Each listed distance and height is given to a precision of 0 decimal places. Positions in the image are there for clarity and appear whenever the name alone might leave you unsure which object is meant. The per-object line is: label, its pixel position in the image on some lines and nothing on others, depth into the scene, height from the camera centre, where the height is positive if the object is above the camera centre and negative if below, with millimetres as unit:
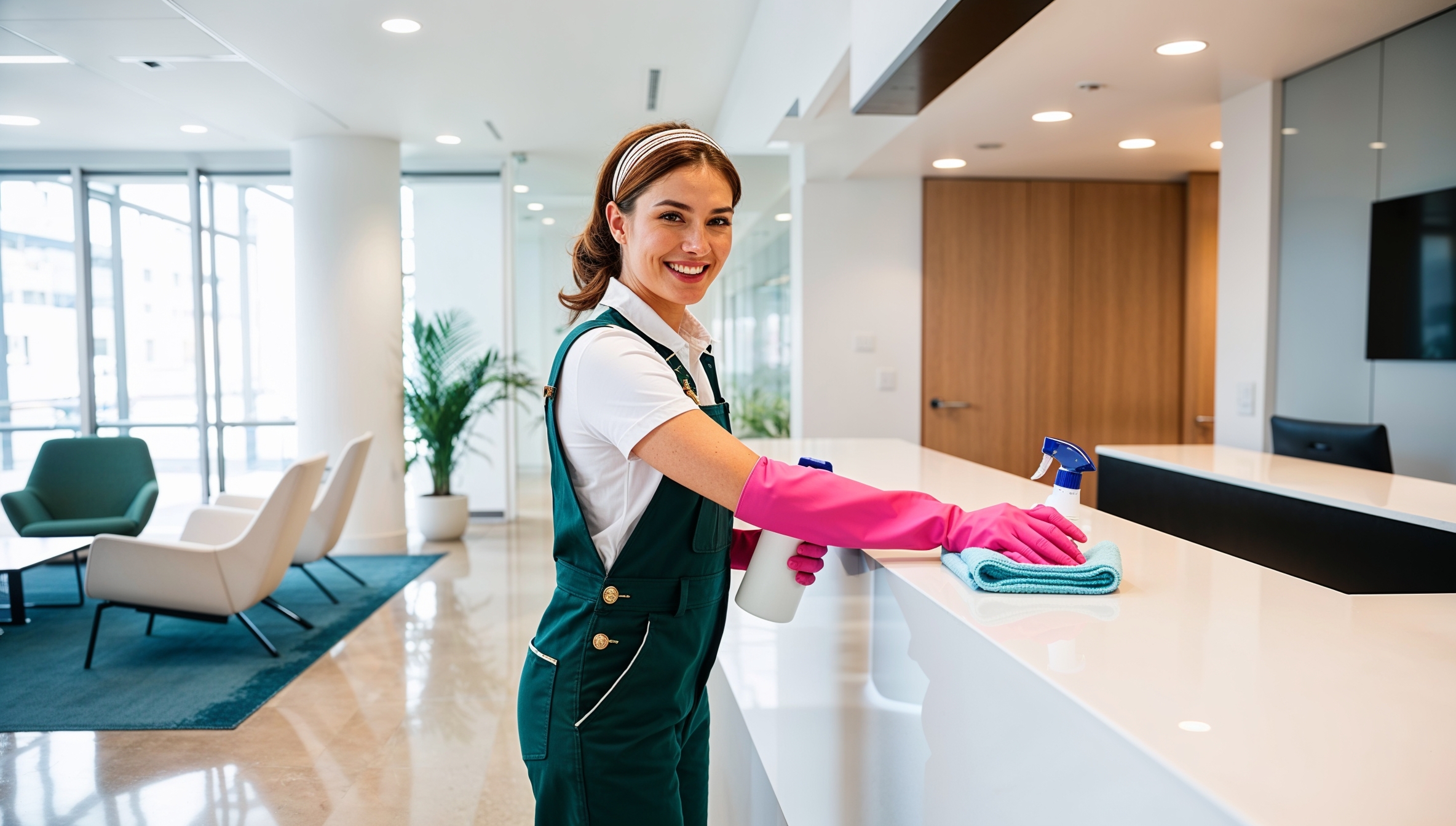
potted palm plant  6594 -248
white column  6066 +533
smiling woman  1145 -195
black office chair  2811 -230
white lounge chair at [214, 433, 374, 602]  4707 -709
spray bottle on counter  1335 -149
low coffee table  3488 -711
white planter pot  6590 -1023
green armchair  4945 -624
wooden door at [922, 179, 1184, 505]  5465 +328
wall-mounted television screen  2824 +285
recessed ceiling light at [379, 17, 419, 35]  4086 +1515
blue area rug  3344 -1215
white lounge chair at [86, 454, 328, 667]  3742 -797
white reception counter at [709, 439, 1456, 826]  689 -291
